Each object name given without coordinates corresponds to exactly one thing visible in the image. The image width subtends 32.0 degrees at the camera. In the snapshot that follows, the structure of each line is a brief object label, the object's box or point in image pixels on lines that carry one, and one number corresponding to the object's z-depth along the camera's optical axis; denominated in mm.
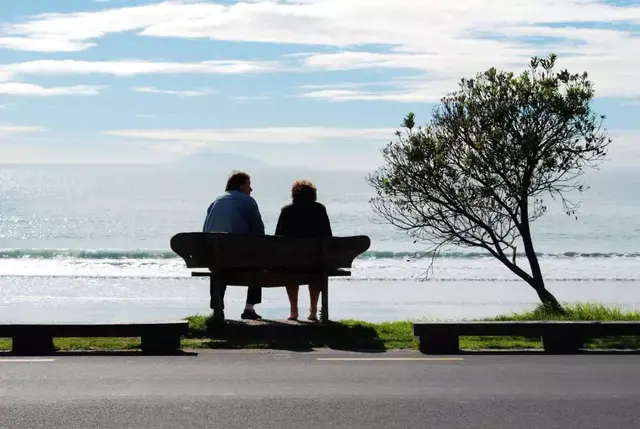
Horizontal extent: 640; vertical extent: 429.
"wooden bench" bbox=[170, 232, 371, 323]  12242
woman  13344
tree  15852
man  13453
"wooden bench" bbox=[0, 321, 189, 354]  10703
